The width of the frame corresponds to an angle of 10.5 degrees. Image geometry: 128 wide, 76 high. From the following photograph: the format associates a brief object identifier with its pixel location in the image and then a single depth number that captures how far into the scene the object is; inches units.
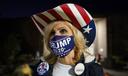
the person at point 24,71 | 173.0
